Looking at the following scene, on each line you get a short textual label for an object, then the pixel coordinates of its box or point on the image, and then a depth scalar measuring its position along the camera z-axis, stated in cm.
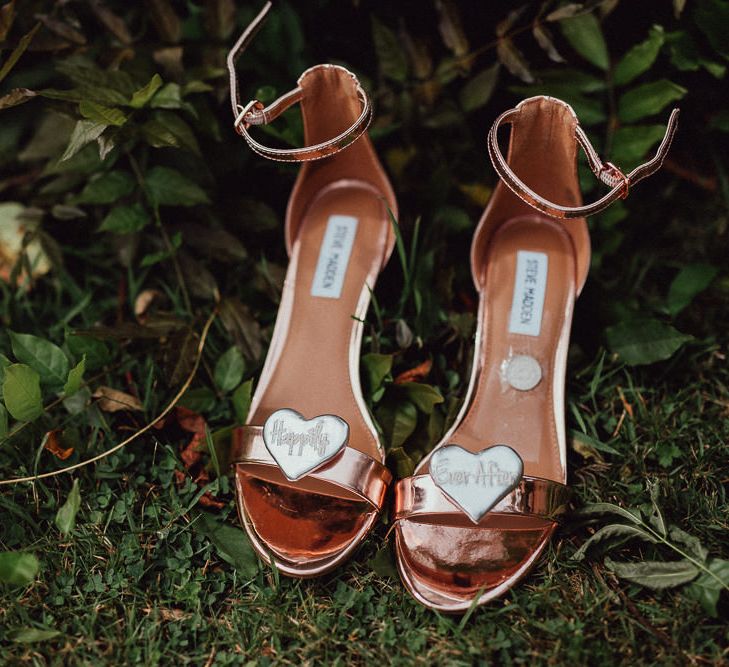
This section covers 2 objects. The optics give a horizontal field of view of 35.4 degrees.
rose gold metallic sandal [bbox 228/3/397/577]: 53
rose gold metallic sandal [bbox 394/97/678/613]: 51
